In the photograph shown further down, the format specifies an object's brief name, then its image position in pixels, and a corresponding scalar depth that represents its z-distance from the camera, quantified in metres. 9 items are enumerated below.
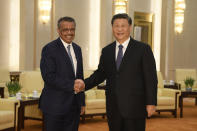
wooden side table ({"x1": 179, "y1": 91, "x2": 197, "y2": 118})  7.97
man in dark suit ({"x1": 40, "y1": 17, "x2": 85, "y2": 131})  2.91
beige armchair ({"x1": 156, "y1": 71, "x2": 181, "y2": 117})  7.56
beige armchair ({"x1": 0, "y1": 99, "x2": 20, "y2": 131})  4.86
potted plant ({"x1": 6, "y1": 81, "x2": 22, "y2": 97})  5.93
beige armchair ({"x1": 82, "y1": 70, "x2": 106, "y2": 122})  6.78
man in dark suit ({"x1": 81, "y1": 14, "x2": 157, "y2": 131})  2.92
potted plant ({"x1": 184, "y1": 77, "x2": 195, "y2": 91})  8.23
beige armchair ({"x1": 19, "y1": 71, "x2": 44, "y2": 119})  6.67
